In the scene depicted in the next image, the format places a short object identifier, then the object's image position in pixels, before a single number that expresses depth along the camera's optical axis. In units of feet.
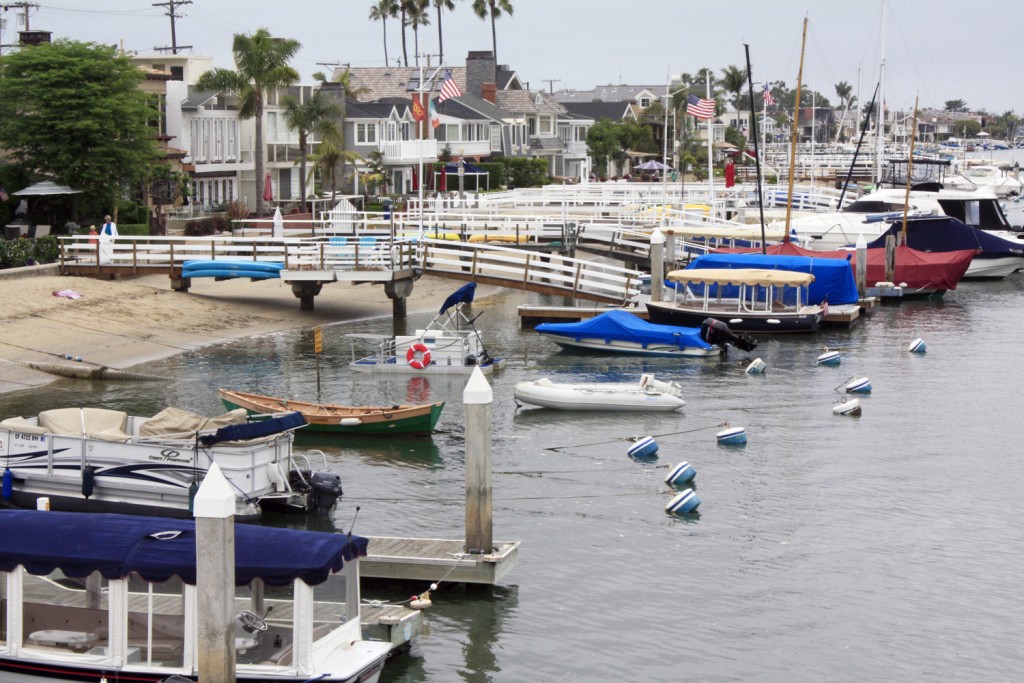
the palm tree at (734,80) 561.84
